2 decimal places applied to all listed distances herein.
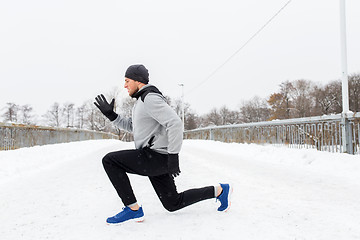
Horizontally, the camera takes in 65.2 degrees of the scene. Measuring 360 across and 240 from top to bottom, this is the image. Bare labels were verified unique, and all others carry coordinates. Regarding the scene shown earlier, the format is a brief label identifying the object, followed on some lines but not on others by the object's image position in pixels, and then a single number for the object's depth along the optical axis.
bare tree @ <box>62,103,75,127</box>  84.77
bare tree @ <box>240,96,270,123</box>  76.62
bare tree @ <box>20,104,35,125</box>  77.19
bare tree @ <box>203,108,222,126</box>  87.12
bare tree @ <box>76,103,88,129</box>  86.38
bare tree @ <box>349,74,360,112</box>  45.27
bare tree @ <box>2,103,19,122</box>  74.14
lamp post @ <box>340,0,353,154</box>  8.04
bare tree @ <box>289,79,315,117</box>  55.34
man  2.64
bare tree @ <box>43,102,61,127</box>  80.50
